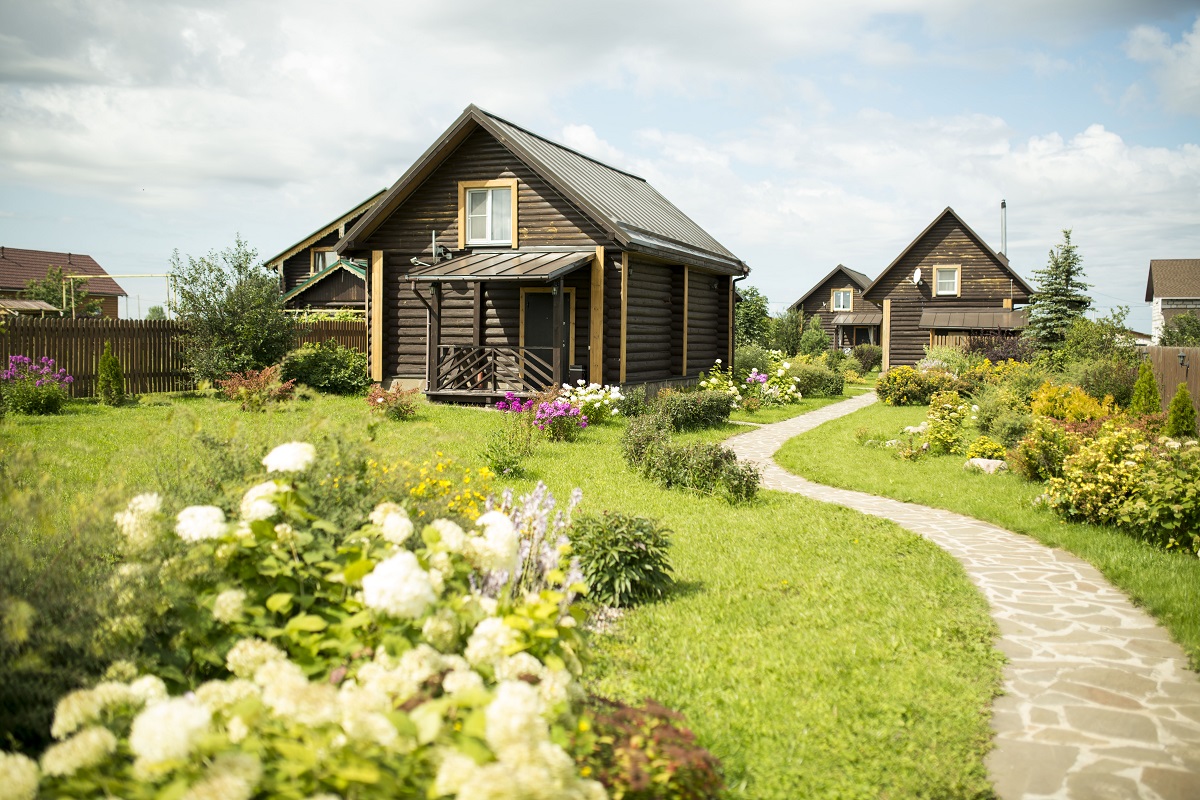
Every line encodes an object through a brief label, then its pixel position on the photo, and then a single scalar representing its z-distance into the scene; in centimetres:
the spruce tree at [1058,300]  2692
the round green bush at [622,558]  659
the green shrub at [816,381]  2773
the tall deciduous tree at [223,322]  1898
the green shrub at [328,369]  1962
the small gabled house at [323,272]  3362
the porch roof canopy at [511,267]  1698
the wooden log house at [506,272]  1842
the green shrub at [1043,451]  1123
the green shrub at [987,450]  1379
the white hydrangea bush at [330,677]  249
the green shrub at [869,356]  4466
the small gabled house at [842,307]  5369
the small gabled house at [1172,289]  5231
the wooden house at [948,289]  3578
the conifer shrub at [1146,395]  1622
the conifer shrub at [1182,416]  1381
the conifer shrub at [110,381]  1673
